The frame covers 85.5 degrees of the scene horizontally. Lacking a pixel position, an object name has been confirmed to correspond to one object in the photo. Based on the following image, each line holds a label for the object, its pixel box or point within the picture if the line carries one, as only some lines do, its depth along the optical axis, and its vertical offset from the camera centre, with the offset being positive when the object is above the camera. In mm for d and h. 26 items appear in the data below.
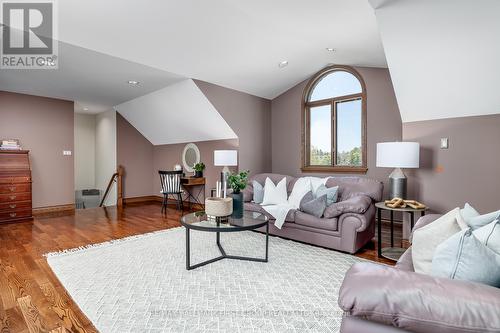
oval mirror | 6273 +186
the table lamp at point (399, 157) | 3062 +83
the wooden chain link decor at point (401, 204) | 2967 -438
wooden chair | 5715 -417
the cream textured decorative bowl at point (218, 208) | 2742 -446
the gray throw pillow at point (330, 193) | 3625 -396
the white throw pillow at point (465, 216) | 1466 -298
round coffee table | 2568 -601
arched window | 4746 +791
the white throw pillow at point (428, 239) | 1411 -407
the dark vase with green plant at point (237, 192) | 3041 -320
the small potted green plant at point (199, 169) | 5957 -112
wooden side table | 2879 -1013
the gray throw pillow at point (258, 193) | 4215 -458
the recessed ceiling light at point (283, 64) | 4403 +1656
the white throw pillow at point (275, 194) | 4052 -456
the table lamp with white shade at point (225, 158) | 4910 +109
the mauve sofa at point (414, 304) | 828 -454
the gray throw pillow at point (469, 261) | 1017 -378
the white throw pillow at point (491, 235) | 1164 -325
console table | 5825 -547
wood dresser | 4695 -401
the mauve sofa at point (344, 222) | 3041 -688
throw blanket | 3568 -489
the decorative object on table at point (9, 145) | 4854 +344
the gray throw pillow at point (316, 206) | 3303 -526
